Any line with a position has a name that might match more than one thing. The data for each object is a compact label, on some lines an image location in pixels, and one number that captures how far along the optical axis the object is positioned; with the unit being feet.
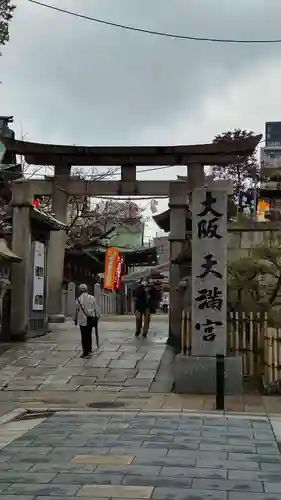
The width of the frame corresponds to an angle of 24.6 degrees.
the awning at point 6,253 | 60.60
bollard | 38.45
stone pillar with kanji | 44.88
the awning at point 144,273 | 112.06
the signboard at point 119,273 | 121.80
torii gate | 78.02
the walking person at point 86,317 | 54.49
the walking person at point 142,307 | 66.59
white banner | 68.59
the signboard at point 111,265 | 118.11
